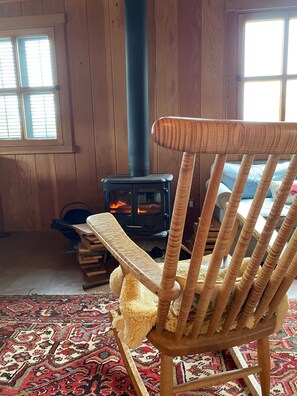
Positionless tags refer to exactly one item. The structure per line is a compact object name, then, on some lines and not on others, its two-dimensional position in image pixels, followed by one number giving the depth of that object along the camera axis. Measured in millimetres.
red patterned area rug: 1296
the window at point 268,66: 2939
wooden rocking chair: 597
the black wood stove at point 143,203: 2576
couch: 2666
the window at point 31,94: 3115
